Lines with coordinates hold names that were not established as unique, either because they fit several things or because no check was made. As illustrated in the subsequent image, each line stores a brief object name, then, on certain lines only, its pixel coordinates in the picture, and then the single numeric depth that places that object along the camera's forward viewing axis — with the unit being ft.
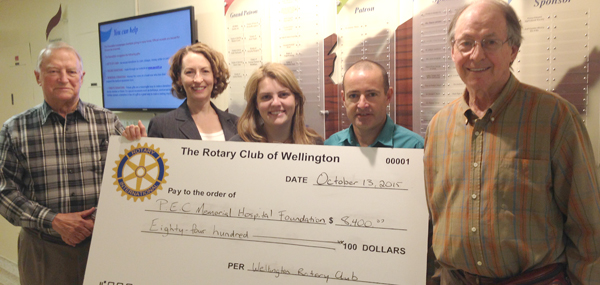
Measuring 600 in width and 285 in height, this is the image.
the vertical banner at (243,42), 8.00
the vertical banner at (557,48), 5.51
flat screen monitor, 9.04
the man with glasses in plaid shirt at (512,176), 3.43
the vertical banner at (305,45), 7.49
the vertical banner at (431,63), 6.37
